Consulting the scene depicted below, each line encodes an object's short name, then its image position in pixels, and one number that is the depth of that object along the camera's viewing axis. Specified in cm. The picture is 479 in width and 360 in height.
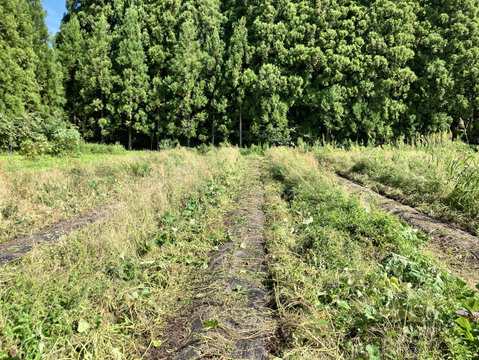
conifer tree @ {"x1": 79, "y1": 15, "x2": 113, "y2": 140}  1805
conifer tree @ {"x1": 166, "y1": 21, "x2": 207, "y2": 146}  1880
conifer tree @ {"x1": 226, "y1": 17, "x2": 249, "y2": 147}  1911
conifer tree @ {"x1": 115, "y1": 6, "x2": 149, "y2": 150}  1844
